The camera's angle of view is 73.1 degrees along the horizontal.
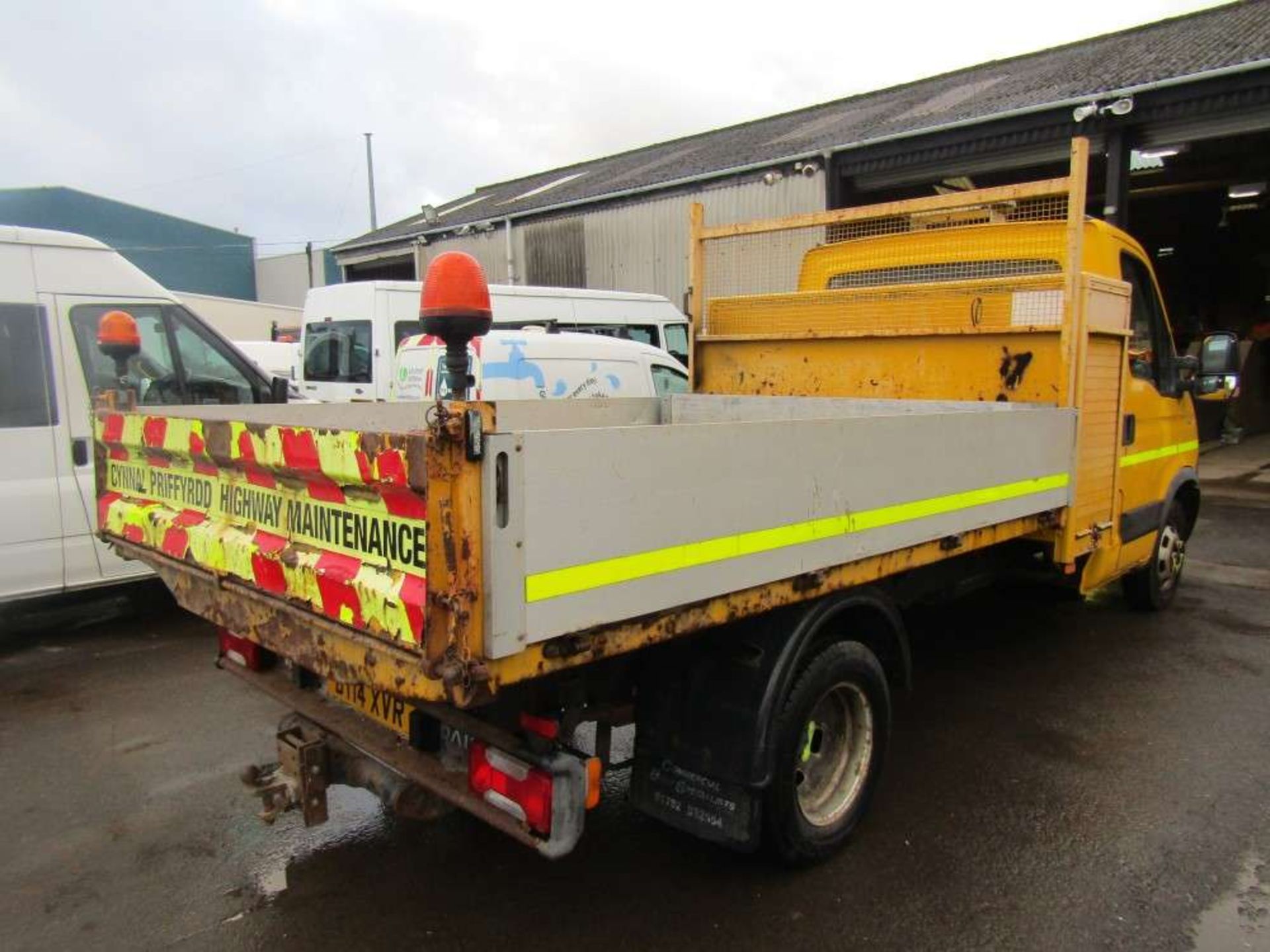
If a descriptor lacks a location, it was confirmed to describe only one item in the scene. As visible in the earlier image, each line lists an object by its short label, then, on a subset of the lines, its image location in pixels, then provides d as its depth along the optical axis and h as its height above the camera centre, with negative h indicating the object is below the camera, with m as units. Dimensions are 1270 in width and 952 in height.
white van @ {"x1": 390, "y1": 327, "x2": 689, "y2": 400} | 7.89 +0.05
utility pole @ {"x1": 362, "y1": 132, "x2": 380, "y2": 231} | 42.72 +9.94
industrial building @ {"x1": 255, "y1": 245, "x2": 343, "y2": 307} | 35.56 +4.21
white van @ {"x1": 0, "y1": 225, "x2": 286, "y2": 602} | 5.15 -0.15
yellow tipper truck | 1.98 -0.51
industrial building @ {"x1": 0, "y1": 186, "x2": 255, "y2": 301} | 30.72 +5.54
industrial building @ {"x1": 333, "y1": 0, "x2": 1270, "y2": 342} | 10.27 +3.14
